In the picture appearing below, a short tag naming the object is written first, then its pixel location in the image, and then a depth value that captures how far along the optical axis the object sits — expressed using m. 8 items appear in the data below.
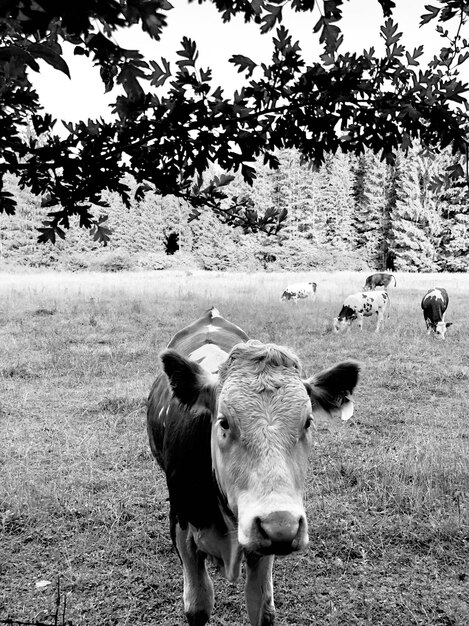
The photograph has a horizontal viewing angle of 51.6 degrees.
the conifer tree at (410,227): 41.81
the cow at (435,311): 12.31
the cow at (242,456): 1.92
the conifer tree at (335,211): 48.47
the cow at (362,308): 13.70
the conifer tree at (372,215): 46.12
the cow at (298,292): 18.39
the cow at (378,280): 23.91
